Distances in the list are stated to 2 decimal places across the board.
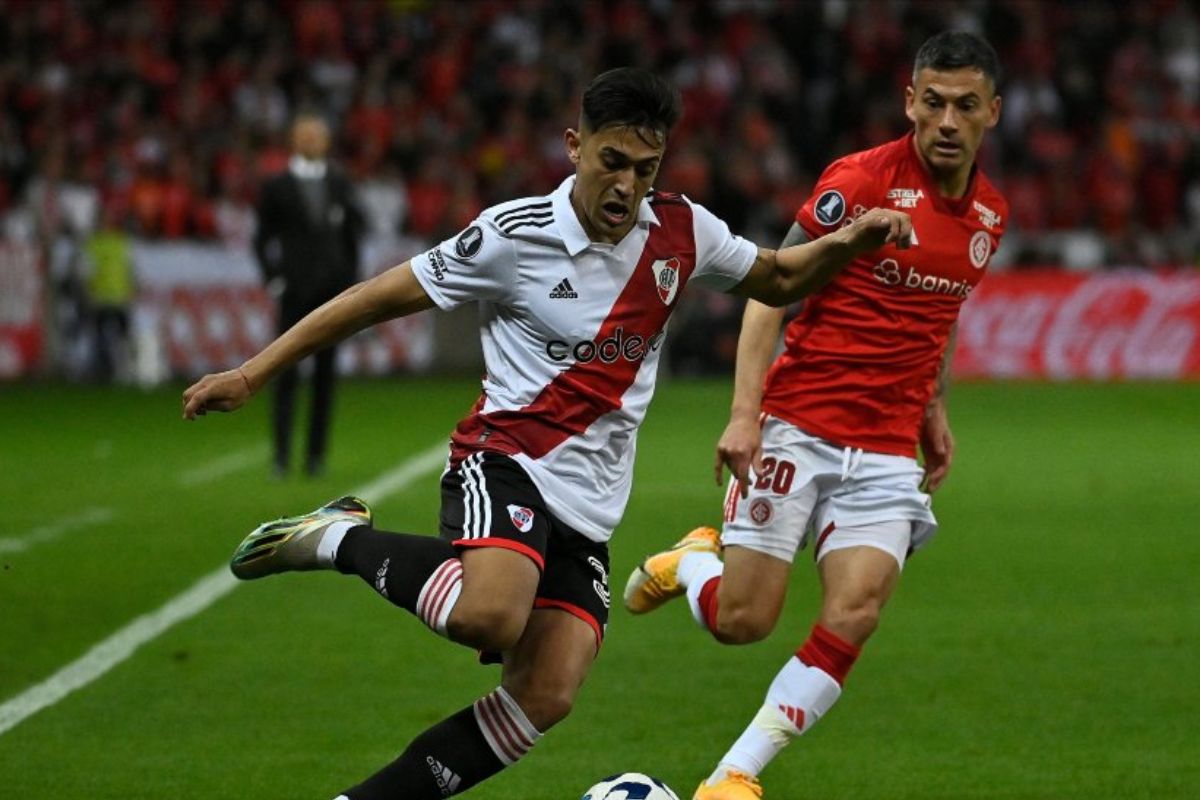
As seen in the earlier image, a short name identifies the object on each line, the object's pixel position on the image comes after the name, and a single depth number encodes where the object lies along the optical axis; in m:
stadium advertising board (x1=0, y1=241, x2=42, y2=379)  44.41
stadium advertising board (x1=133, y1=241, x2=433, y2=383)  44.72
